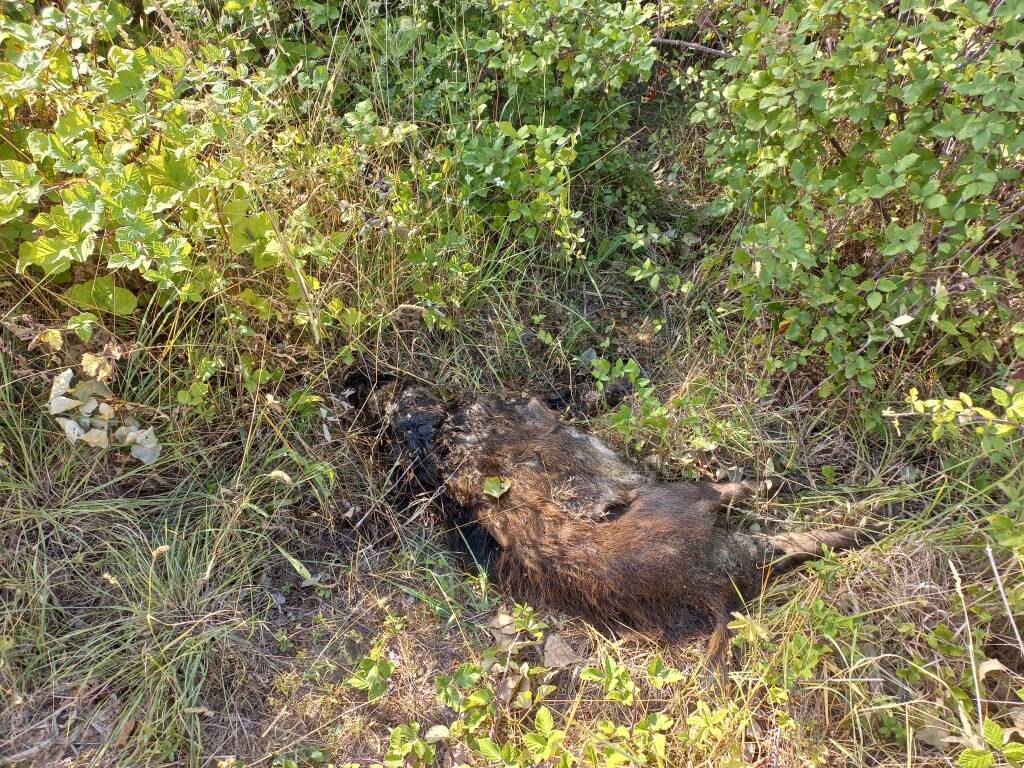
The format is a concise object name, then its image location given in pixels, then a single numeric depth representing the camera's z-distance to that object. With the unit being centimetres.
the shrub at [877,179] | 212
